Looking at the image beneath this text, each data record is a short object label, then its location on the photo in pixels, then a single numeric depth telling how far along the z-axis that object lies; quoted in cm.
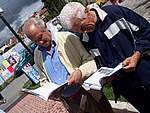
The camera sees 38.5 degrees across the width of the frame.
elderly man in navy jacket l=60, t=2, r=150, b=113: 178
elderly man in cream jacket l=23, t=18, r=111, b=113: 197
